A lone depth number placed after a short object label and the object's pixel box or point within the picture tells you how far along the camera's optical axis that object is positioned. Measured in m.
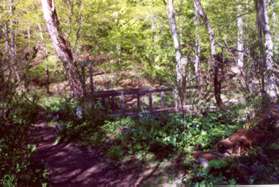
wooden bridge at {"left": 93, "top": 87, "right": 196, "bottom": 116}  10.30
